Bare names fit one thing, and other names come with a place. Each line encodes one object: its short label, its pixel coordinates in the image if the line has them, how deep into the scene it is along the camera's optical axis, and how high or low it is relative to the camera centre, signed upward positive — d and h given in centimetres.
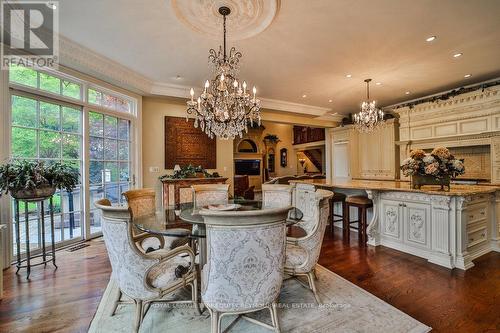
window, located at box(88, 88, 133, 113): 404 +126
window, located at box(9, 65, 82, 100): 301 +124
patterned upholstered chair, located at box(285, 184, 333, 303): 204 -73
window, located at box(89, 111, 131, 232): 405 +20
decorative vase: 307 -22
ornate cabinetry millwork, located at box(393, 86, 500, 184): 443 +77
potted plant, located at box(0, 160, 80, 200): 249 -10
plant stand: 266 -90
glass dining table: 193 -51
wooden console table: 476 -38
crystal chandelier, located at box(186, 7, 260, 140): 261 +71
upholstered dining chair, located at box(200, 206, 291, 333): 142 -59
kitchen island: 287 -77
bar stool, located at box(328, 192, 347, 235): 429 -66
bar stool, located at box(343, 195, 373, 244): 376 -75
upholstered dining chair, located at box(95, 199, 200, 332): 163 -68
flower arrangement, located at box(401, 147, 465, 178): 299 +0
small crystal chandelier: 444 +94
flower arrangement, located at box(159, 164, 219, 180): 495 -10
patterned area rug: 180 -123
